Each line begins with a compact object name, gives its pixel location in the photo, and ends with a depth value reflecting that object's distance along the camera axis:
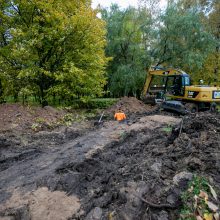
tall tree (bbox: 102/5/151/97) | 15.42
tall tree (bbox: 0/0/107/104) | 9.84
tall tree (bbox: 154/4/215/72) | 14.29
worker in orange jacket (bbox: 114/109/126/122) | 8.82
